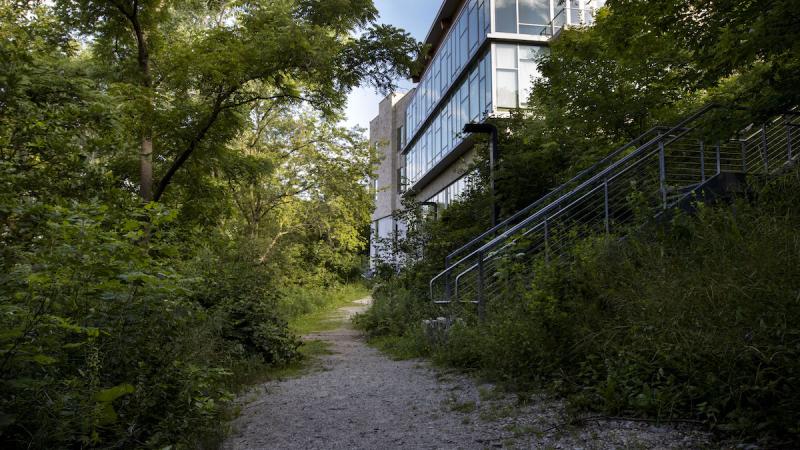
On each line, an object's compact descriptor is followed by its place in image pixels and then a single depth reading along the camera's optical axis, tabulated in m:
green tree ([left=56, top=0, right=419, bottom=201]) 10.25
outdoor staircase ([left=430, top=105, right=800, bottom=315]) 7.08
